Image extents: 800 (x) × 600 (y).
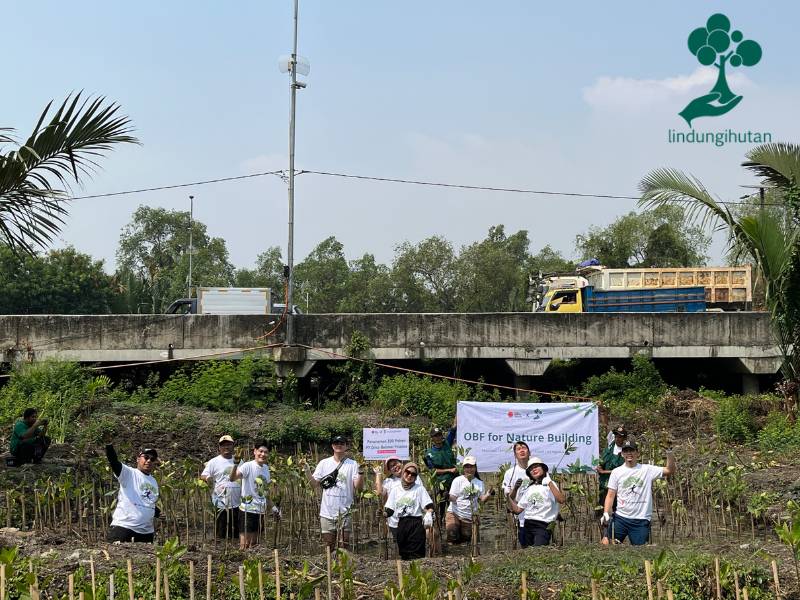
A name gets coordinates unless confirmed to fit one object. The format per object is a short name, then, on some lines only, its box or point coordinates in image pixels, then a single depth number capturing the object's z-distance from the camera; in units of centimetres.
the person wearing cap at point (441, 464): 1213
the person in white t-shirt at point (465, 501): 1103
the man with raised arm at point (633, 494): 993
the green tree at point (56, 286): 4528
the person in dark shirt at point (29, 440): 1359
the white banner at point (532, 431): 1313
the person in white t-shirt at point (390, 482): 1027
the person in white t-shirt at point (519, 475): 1034
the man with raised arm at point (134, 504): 950
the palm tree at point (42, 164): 965
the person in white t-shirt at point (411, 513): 1005
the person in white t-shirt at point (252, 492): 1054
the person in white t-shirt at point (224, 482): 1070
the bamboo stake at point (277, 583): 686
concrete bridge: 2095
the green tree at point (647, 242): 4200
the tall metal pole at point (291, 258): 2060
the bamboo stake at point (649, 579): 674
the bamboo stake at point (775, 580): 714
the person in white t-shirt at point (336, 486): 1040
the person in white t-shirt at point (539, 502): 1010
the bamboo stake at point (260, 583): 679
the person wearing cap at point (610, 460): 1127
